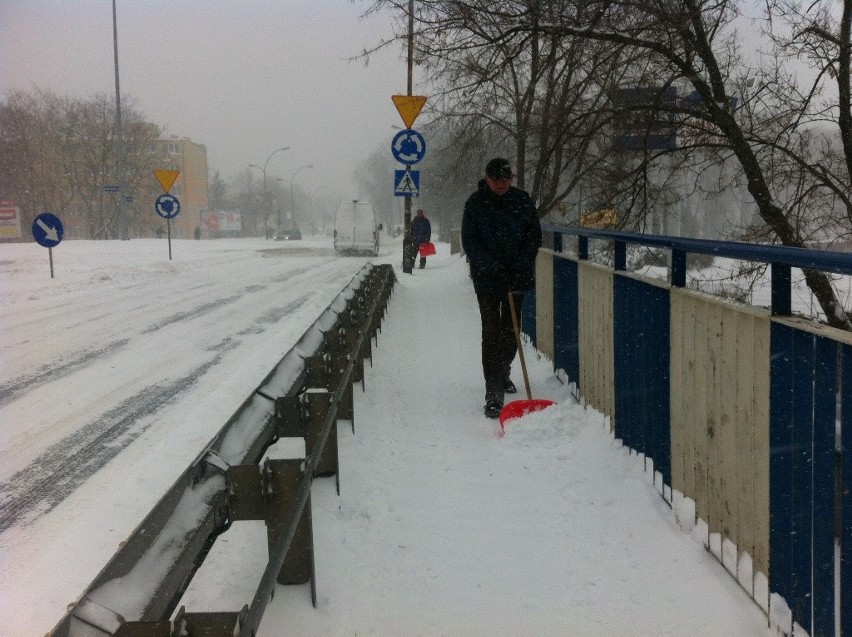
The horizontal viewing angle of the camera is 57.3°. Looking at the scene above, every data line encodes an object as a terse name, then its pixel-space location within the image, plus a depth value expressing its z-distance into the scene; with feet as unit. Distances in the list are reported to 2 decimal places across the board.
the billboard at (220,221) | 329.31
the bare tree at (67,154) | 194.70
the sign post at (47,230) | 58.90
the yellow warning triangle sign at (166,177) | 73.20
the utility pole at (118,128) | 110.73
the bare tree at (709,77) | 28.12
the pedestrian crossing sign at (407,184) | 59.82
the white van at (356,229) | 119.44
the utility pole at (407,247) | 69.63
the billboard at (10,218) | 98.96
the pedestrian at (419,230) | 82.53
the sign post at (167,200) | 73.41
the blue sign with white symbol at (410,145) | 50.01
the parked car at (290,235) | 280.76
